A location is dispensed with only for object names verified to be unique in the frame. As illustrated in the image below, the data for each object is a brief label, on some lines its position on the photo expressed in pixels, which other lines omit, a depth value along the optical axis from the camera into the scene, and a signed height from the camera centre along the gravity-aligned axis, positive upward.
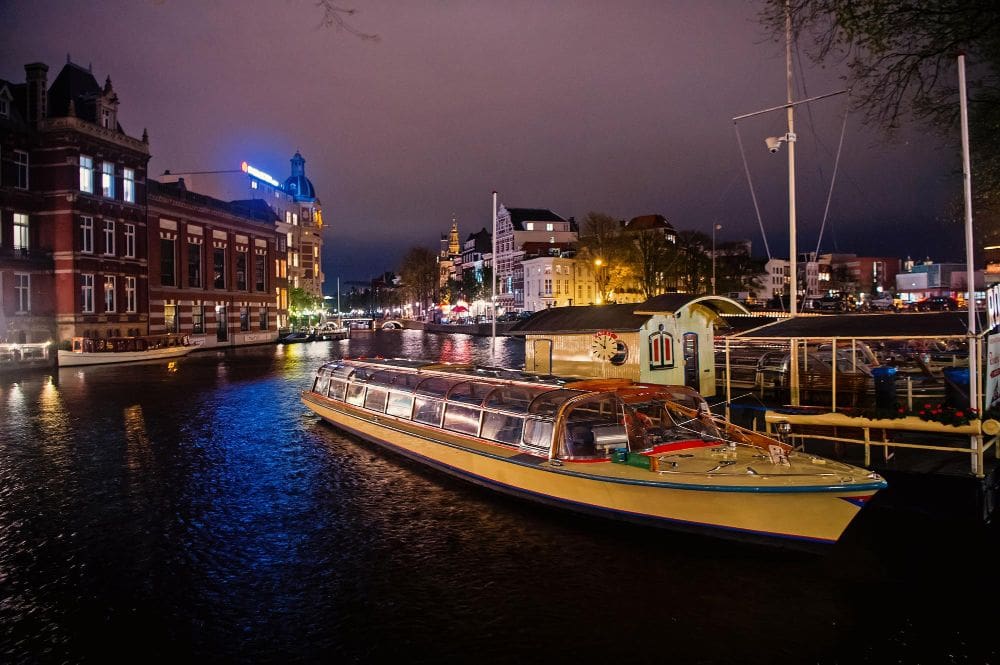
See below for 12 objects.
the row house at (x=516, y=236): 121.43 +18.70
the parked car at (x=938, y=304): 112.25 +3.43
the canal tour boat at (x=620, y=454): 9.43 -2.36
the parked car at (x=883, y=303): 138.15 +4.89
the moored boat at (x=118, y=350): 42.19 -1.04
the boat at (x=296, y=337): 74.69 -0.54
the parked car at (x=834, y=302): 113.67 +4.47
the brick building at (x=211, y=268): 56.28 +6.82
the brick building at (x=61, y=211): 43.25 +9.40
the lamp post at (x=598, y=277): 82.71 +7.17
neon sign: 91.56 +24.92
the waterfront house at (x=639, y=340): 21.61 -0.50
